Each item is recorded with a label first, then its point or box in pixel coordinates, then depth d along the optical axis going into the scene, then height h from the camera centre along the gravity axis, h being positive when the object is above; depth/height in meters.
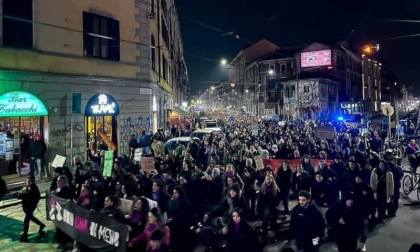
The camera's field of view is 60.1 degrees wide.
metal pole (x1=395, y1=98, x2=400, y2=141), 23.03 -0.53
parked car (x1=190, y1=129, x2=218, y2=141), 22.33 -0.41
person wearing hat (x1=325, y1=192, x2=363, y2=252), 7.00 -1.96
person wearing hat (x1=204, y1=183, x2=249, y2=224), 8.02 -1.69
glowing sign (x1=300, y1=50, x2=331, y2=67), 55.31 +10.29
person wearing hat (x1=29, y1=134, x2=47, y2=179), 14.51 -0.90
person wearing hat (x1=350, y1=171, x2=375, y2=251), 8.24 -1.74
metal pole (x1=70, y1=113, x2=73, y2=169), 16.39 -0.40
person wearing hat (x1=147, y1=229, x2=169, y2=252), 5.65 -1.79
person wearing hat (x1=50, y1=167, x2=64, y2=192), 9.56 -1.28
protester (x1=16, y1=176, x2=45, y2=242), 8.78 -1.73
